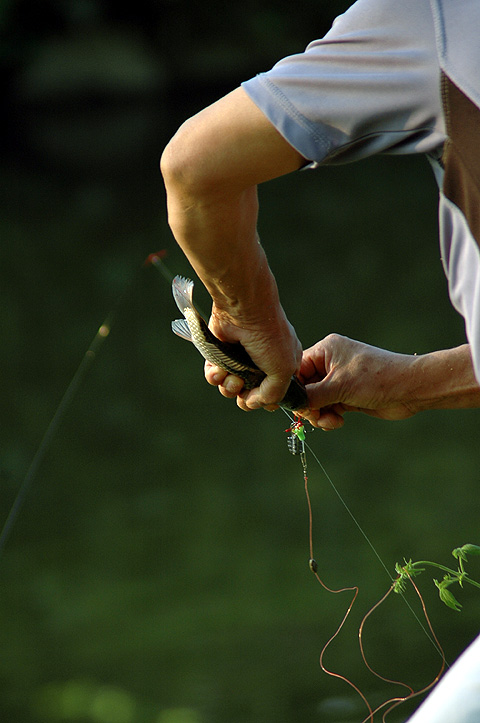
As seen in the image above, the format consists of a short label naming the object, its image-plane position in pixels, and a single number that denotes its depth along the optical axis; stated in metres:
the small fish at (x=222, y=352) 5.87
